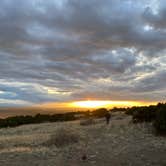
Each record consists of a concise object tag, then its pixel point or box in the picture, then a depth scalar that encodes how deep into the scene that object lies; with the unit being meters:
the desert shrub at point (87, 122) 10.22
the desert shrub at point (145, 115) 9.29
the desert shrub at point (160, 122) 7.63
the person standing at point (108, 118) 10.06
